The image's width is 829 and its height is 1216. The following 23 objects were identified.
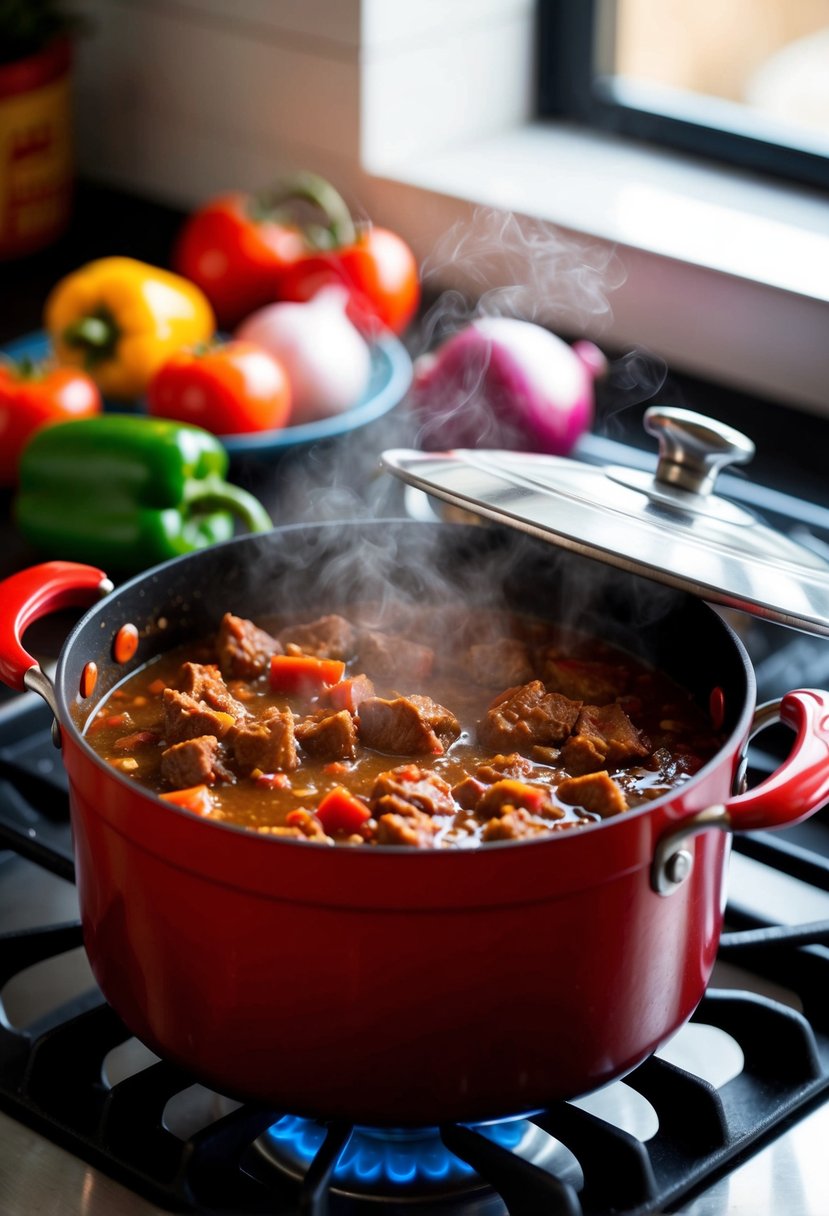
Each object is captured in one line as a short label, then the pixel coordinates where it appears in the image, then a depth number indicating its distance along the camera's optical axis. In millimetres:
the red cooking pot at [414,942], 1097
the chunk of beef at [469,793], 1203
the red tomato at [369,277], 1592
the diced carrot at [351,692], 1256
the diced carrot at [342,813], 1189
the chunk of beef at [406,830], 1173
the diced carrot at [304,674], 1271
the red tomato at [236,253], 1620
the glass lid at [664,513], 1204
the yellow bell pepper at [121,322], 1557
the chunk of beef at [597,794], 1194
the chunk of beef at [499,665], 1280
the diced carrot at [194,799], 1194
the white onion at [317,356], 1521
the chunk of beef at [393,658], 1286
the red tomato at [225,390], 1489
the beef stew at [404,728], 1195
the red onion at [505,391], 1472
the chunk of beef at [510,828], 1170
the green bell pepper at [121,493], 1444
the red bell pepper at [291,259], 1599
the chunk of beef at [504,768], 1218
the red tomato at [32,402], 1497
